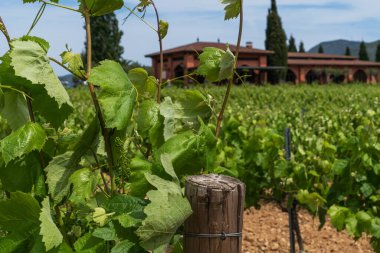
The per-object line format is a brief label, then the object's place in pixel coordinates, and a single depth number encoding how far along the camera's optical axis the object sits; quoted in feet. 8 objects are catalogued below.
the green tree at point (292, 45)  264.52
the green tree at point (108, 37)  165.68
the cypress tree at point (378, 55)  238.70
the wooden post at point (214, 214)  4.96
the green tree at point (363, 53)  255.50
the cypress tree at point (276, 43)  174.71
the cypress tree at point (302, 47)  280.31
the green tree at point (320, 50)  274.91
